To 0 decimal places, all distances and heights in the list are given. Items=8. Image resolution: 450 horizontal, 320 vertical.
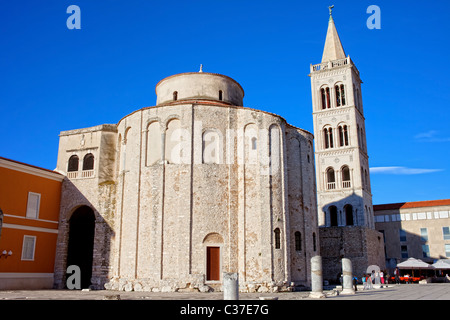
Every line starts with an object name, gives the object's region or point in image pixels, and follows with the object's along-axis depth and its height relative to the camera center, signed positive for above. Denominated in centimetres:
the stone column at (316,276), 1741 -73
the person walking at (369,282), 2475 -143
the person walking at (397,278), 3743 -179
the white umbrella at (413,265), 3533 -61
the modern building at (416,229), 5041 +345
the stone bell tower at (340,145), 4325 +1212
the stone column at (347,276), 2012 -87
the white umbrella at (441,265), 3697 -66
